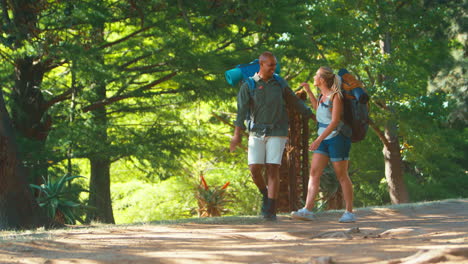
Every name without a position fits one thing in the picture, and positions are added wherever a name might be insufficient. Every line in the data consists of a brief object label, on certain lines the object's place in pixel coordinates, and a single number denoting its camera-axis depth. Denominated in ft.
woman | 46.55
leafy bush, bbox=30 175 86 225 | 70.38
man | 48.03
